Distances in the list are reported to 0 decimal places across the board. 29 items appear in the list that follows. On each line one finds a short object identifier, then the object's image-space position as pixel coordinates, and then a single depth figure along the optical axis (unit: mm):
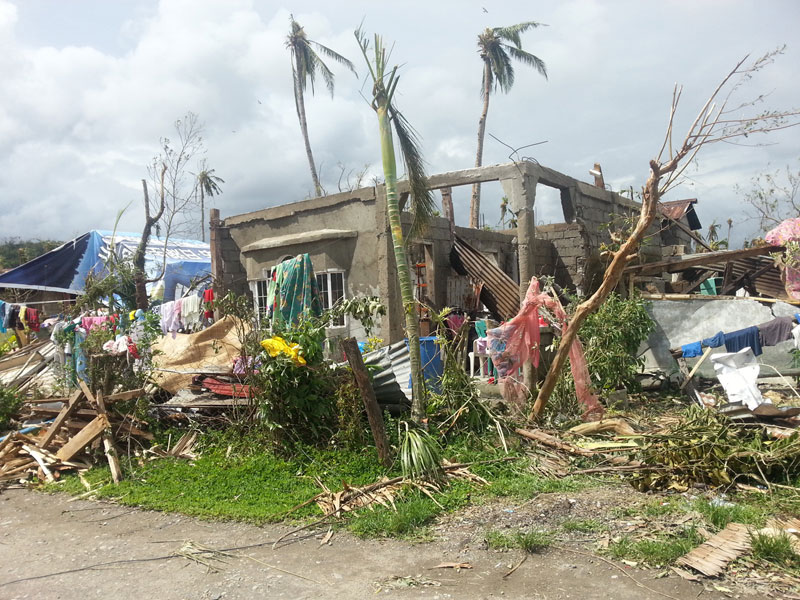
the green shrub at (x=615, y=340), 8766
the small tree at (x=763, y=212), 16103
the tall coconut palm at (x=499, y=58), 27188
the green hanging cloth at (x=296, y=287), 11227
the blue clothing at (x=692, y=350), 8977
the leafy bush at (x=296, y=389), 6859
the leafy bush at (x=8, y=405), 9055
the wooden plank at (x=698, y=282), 14578
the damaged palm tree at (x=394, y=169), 6797
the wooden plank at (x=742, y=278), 13883
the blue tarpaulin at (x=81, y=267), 17719
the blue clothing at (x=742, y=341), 8820
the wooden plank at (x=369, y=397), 6266
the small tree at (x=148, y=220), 15299
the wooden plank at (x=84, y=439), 7363
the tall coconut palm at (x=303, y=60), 28641
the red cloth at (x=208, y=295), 13555
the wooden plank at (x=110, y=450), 6852
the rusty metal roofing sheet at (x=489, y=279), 12258
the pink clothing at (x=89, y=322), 11474
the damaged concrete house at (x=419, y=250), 11594
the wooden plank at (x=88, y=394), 7750
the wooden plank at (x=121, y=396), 7711
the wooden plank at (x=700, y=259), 9953
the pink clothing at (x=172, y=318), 14172
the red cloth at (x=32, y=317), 15906
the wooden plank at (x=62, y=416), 7621
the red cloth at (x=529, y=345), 7812
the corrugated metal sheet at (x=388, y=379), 7238
